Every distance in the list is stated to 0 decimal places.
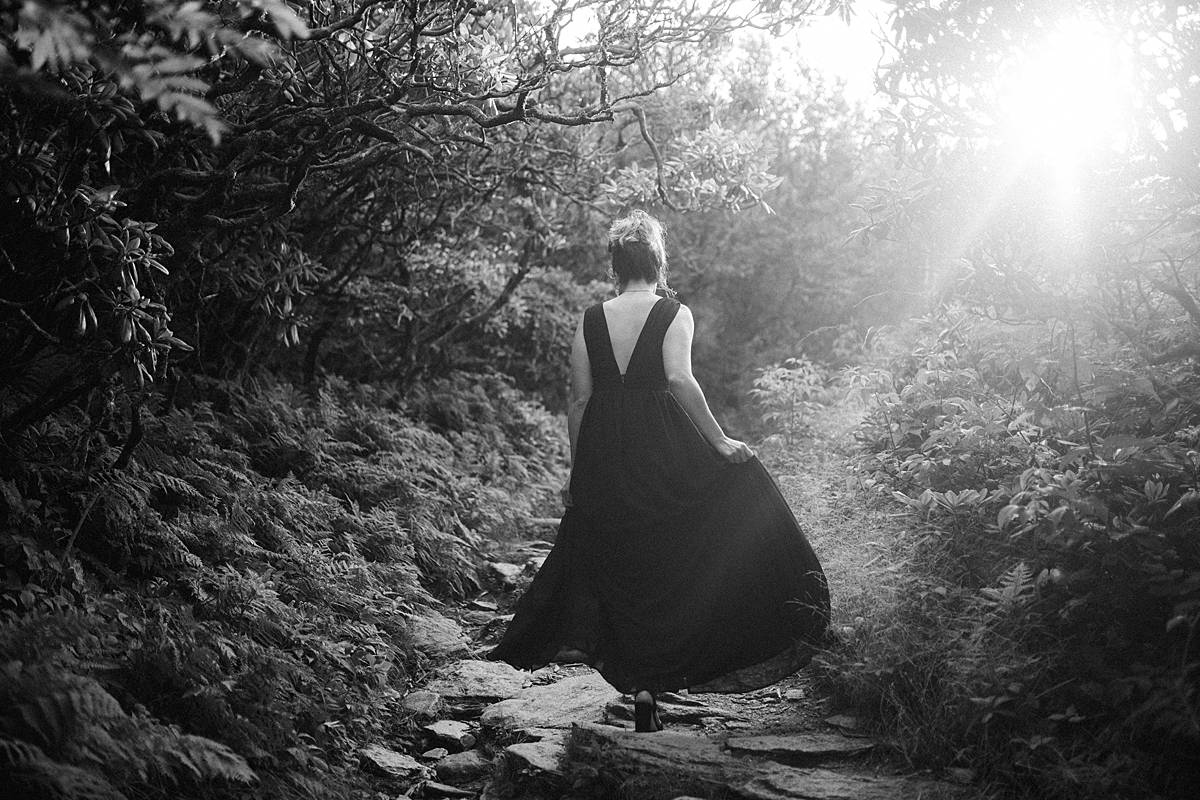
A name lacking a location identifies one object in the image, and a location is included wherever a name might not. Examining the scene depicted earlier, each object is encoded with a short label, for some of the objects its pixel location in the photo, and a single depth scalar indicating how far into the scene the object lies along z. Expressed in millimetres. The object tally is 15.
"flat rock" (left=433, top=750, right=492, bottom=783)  4371
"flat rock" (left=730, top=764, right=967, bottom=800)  3471
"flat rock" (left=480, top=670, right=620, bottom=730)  4809
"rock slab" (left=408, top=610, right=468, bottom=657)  6055
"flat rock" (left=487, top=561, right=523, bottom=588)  7715
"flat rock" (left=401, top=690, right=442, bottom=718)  5086
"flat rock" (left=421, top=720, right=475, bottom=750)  4773
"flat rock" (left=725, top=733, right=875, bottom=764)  3922
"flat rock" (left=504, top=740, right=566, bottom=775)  4105
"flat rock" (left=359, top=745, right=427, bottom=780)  4367
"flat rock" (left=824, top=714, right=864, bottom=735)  4129
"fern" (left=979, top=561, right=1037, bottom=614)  4090
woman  4480
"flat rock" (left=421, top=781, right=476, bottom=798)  4191
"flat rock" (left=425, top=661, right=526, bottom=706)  5383
